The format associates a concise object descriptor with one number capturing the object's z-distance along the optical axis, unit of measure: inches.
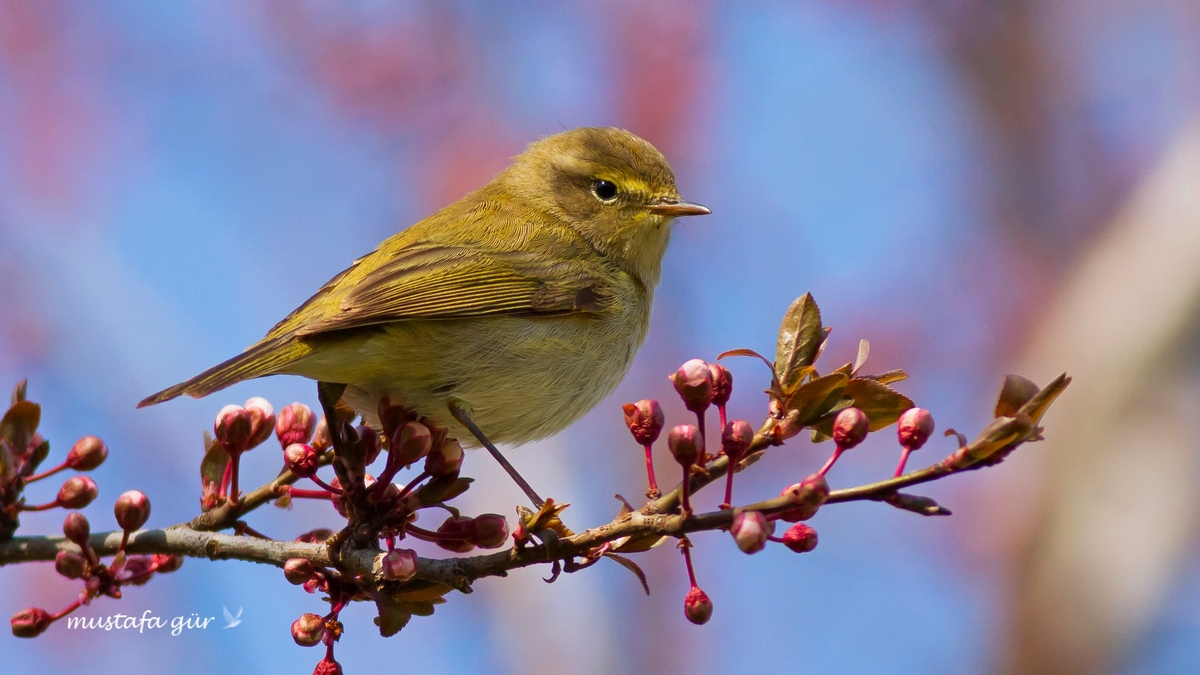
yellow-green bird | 257.9
